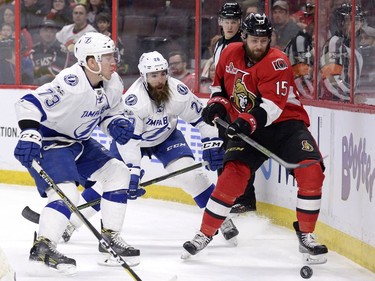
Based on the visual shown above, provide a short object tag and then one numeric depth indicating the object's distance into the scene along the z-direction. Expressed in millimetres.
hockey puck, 4613
